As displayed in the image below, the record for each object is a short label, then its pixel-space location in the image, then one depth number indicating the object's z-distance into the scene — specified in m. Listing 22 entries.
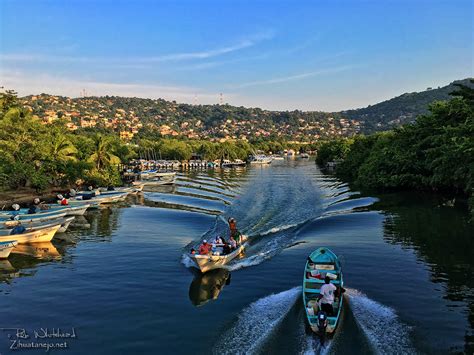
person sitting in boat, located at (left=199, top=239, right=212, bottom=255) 23.26
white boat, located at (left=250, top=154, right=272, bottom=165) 160.75
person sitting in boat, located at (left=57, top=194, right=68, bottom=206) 42.53
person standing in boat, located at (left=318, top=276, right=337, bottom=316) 15.59
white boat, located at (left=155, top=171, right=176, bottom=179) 89.18
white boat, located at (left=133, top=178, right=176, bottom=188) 75.12
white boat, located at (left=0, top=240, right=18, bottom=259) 25.49
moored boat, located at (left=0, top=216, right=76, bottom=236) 29.95
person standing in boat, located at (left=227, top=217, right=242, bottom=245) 28.30
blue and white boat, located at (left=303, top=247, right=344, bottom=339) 14.85
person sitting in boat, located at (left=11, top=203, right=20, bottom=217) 34.92
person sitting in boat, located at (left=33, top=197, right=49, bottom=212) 39.04
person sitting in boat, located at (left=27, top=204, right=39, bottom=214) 36.66
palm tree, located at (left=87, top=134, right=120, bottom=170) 63.15
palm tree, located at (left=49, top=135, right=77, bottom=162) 54.19
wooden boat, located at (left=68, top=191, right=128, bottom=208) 45.49
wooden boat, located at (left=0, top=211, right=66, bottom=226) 33.36
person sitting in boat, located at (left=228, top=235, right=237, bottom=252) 26.32
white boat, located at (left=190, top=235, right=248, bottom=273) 22.50
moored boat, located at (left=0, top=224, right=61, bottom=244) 28.73
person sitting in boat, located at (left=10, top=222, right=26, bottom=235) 28.78
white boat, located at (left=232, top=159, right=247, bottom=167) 154.38
